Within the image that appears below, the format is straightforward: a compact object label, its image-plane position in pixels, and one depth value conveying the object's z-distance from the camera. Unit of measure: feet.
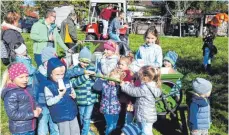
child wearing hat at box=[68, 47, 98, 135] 10.75
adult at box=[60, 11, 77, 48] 22.25
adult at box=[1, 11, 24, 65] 14.23
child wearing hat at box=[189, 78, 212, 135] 10.20
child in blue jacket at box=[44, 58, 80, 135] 9.36
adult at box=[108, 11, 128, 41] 25.78
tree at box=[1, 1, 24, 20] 59.03
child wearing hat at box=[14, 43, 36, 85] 12.00
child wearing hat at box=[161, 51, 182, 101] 12.31
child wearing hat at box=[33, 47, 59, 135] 10.39
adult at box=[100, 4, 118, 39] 28.71
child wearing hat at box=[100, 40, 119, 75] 11.99
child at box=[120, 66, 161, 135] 10.06
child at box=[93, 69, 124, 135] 11.14
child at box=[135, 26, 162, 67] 12.87
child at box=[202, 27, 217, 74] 23.49
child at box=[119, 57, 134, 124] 11.32
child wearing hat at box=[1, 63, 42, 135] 8.71
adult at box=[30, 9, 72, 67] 16.11
